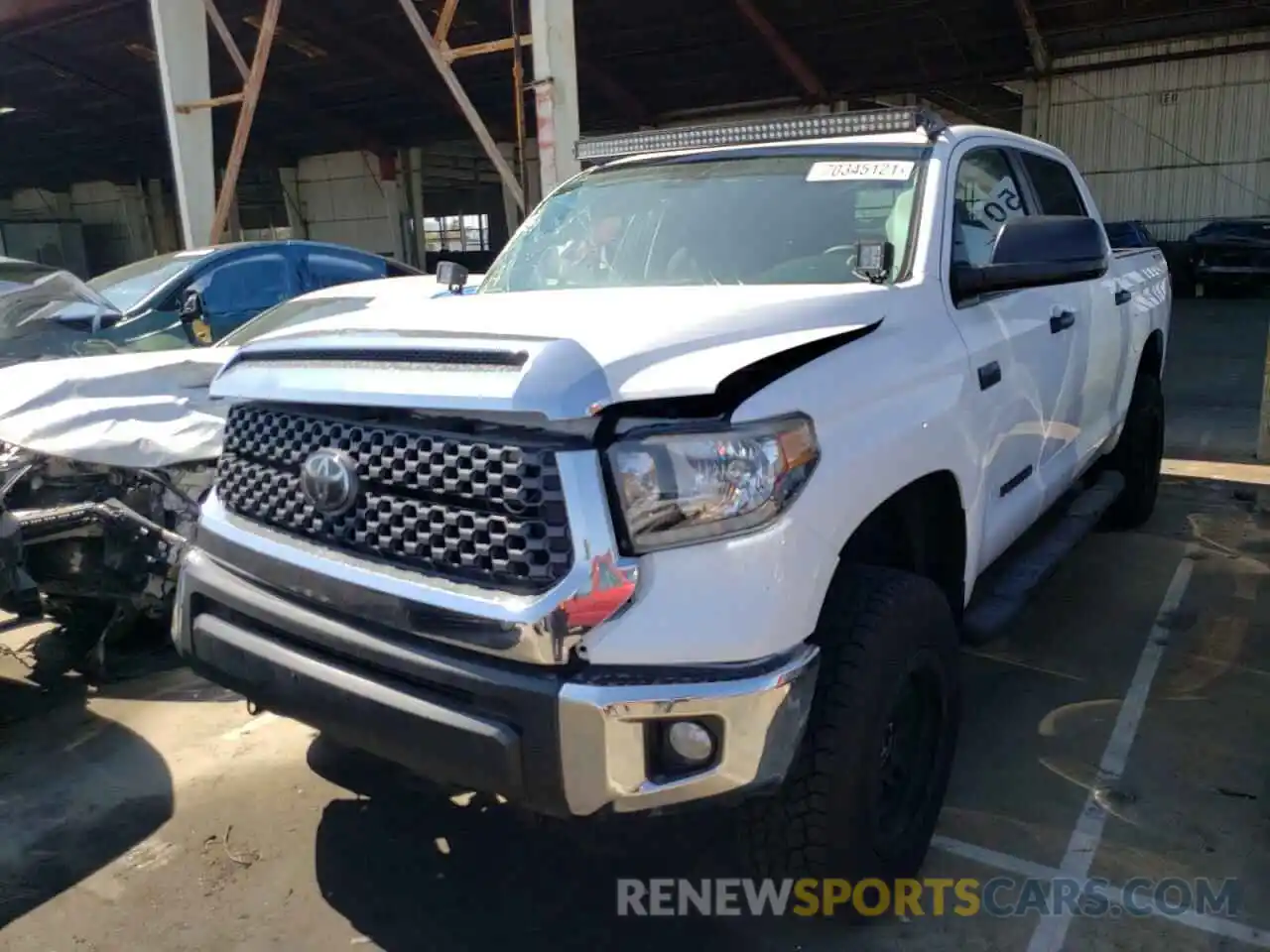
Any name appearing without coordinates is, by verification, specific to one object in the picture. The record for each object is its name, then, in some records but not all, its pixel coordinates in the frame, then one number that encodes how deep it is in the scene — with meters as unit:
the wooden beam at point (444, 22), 9.86
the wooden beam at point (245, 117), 11.83
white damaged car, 3.81
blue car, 6.88
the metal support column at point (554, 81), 8.73
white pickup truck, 2.00
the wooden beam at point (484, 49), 9.06
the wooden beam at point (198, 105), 12.91
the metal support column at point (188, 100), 13.04
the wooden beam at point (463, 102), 9.94
